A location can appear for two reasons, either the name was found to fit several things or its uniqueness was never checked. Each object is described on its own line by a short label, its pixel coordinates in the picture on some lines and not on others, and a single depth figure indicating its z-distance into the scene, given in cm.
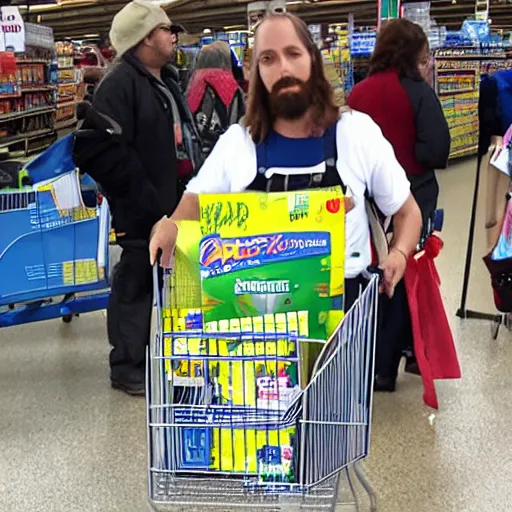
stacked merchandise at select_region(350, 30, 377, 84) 1255
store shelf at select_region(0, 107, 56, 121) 837
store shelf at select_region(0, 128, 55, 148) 824
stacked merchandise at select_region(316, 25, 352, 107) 1003
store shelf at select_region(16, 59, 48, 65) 925
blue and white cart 319
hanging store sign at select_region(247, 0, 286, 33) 1134
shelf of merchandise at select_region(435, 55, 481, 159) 1096
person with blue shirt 196
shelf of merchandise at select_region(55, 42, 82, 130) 1307
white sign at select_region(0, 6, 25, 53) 611
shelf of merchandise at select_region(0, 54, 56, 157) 847
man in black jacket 328
